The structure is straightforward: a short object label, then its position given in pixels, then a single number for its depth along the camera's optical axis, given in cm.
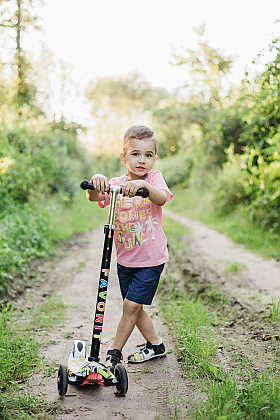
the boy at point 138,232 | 295
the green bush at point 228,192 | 1224
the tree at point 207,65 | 1495
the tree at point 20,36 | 901
